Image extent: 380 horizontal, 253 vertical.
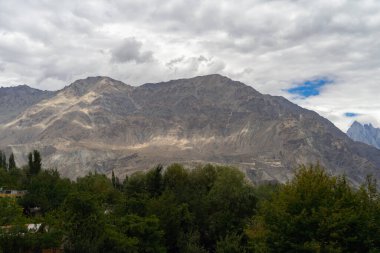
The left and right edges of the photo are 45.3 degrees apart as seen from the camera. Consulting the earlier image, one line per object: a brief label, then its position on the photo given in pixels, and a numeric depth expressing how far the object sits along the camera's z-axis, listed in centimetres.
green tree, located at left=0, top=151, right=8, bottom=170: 10731
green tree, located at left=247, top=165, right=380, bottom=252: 2652
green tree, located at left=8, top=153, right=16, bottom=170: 11082
